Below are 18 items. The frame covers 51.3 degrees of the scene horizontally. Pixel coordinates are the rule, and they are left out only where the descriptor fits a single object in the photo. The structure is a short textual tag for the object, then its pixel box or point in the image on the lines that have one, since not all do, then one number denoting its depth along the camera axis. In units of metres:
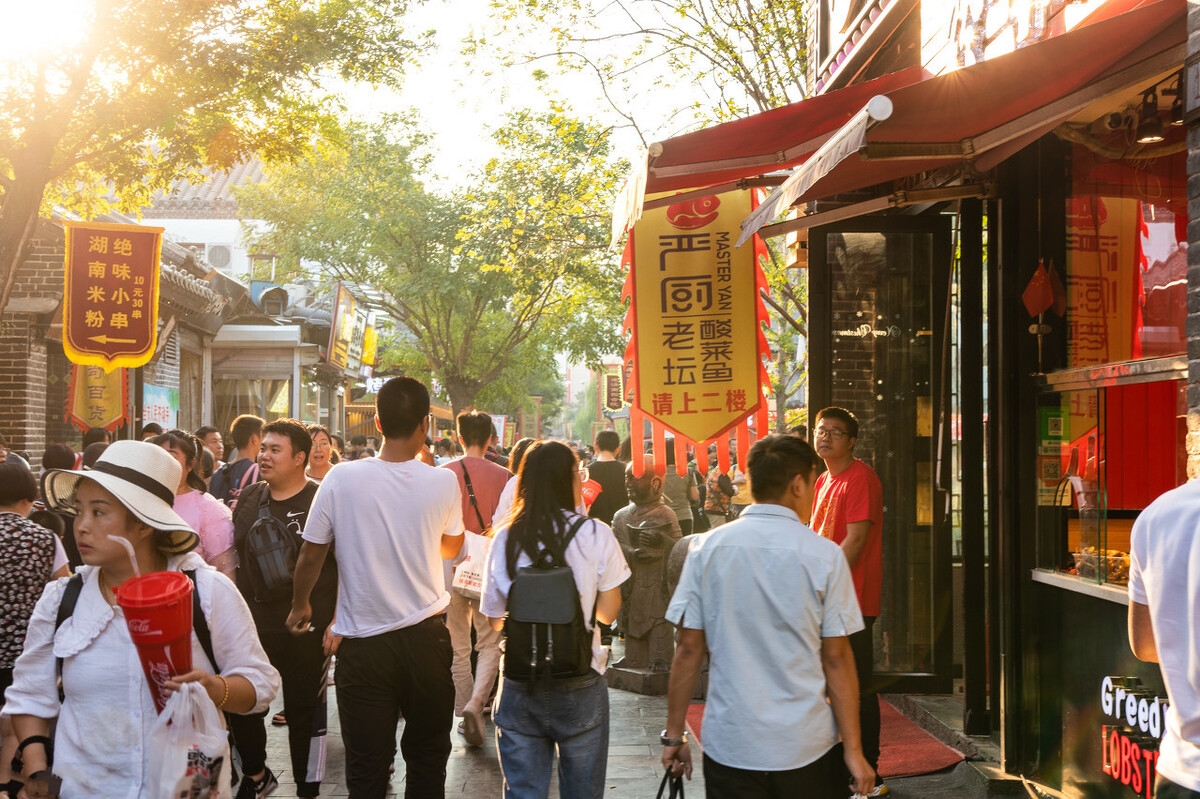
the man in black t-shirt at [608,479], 11.95
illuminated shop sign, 4.70
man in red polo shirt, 6.09
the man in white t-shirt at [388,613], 5.11
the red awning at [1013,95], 4.25
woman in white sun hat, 3.11
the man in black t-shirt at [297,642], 6.23
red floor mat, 6.78
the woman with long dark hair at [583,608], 4.50
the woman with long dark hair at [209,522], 6.23
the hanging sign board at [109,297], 12.79
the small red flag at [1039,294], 5.95
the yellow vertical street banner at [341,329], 27.20
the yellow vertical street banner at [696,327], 7.96
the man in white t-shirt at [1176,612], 2.86
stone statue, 9.77
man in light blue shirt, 3.87
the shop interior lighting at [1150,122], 5.19
